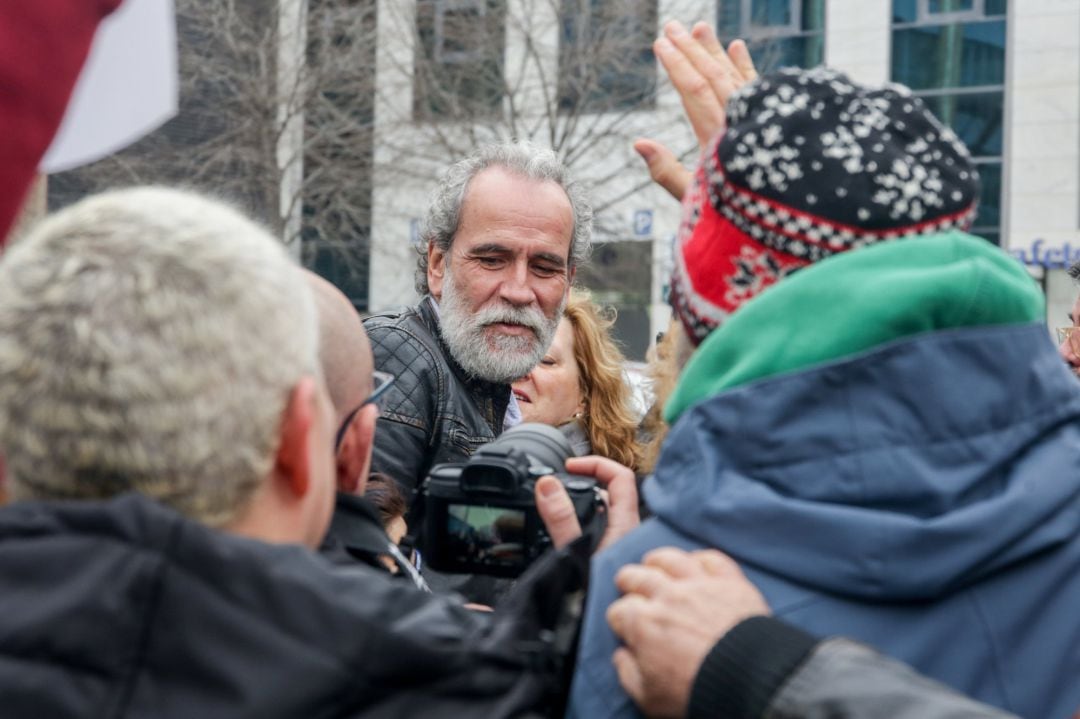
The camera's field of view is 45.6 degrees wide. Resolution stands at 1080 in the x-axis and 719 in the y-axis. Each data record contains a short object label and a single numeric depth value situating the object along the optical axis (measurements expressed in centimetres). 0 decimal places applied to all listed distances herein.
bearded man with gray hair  359
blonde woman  462
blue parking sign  2330
